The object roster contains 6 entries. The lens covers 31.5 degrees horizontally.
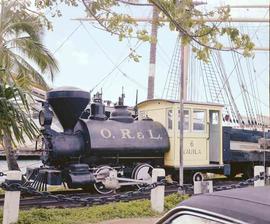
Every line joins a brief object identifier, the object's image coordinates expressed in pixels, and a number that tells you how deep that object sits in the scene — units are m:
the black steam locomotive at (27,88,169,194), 11.84
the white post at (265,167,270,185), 9.96
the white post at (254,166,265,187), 10.55
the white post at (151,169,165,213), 8.78
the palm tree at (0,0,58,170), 6.88
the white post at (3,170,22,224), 6.96
